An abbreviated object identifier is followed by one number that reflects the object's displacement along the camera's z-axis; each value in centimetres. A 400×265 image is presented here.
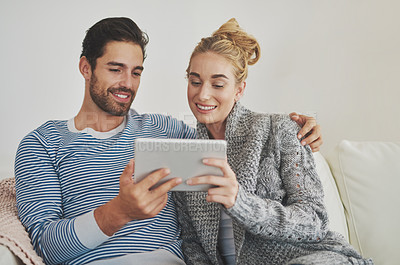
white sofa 156
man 120
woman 113
